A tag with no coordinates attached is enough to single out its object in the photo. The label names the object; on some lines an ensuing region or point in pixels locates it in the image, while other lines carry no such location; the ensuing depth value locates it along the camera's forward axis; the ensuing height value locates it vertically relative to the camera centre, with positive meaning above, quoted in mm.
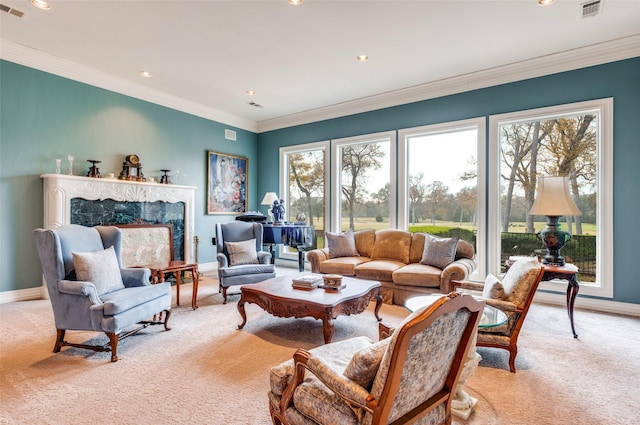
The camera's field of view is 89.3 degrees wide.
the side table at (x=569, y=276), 3201 -648
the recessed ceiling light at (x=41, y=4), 3235 +2106
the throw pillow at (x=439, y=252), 4234 -534
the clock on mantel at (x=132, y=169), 5246 +698
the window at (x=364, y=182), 5887 +573
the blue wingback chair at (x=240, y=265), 4301 -694
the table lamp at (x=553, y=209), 3426 +31
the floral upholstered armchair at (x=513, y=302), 2488 -707
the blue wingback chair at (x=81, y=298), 2613 -735
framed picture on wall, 6683 +616
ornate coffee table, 2805 -815
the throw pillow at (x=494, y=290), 2656 -649
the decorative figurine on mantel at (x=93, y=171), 4828 +611
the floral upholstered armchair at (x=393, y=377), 1162 -682
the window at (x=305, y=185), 6762 +590
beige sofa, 3973 -732
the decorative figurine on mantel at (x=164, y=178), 5777 +604
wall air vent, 7006 +1694
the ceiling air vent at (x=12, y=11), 3379 +2126
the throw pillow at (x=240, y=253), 4648 -599
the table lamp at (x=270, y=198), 6242 +266
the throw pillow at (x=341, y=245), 5148 -533
